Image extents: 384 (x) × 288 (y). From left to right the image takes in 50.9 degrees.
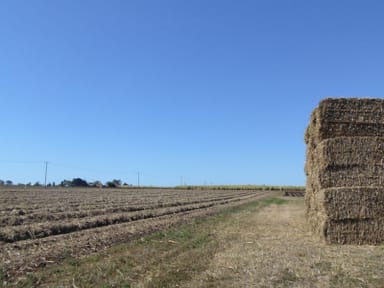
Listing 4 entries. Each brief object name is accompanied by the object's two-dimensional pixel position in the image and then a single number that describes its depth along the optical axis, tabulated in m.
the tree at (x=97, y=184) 123.30
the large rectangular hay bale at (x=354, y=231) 11.34
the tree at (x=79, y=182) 125.25
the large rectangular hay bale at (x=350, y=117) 12.31
